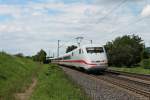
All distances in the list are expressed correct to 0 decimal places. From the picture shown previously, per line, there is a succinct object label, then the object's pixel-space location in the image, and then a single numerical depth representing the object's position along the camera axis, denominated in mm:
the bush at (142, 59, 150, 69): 30501
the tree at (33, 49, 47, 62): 65149
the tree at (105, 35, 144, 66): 38505
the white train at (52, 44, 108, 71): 20164
